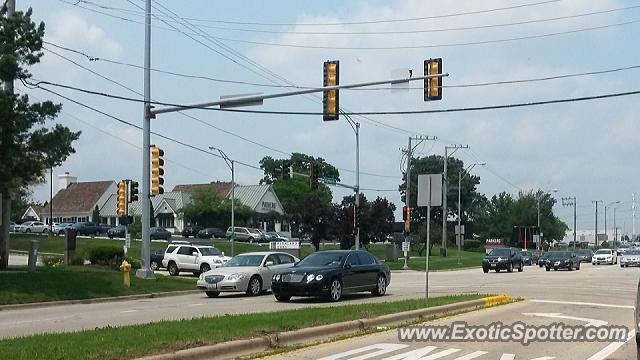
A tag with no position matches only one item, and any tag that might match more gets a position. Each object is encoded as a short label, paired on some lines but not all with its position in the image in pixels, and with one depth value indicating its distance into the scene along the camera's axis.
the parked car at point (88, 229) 86.25
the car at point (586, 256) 80.00
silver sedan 25.02
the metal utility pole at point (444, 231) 71.68
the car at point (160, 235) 81.12
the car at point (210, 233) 87.56
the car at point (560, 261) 53.28
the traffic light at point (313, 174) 47.12
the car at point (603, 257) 68.56
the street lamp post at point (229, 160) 64.80
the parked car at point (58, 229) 86.31
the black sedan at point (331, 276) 21.81
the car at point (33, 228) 90.88
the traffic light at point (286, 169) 48.47
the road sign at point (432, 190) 19.34
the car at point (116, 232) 80.94
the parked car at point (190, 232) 89.80
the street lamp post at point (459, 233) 72.42
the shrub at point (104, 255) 35.62
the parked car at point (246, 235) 86.06
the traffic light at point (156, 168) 29.16
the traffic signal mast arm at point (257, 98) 23.54
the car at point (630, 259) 59.06
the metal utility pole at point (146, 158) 29.19
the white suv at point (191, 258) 38.91
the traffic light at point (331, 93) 23.94
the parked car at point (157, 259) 44.05
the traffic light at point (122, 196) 32.78
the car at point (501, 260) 49.44
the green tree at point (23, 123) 24.91
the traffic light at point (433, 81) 22.88
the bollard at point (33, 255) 29.18
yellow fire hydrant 27.29
